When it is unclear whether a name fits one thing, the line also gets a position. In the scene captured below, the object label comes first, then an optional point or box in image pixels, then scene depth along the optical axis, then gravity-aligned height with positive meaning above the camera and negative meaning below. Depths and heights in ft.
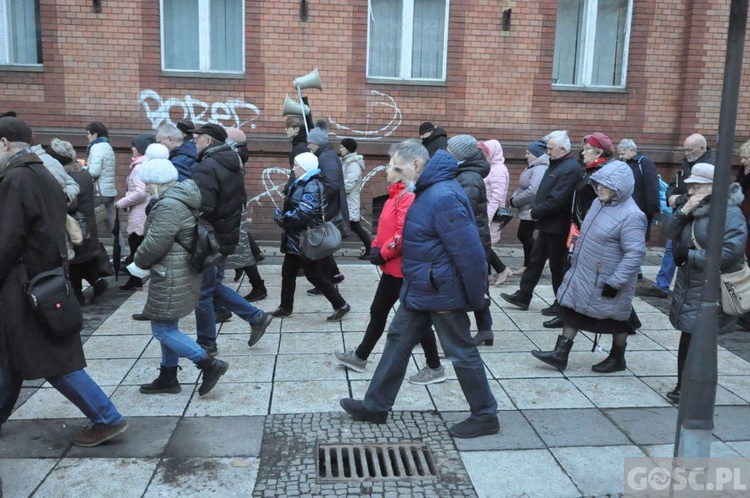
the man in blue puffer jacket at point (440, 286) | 13.42 -3.22
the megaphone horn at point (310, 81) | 27.73 +1.42
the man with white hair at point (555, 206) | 21.67 -2.59
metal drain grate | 12.92 -6.55
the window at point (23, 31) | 33.83 +3.76
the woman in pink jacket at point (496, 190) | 26.05 -2.56
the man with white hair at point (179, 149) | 21.79 -1.15
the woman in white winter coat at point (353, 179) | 31.09 -2.72
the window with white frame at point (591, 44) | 36.35 +4.23
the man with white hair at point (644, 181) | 26.61 -2.07
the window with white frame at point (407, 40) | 35.24 +4.03
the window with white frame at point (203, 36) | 34.53 +3.86
